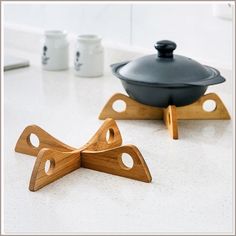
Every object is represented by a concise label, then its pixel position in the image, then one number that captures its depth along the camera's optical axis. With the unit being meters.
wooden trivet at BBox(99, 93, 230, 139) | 1.59
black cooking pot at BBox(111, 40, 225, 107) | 1.45
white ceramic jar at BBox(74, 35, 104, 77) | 1.93
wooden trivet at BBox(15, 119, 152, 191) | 1.26
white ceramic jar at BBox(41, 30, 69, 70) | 2.00
